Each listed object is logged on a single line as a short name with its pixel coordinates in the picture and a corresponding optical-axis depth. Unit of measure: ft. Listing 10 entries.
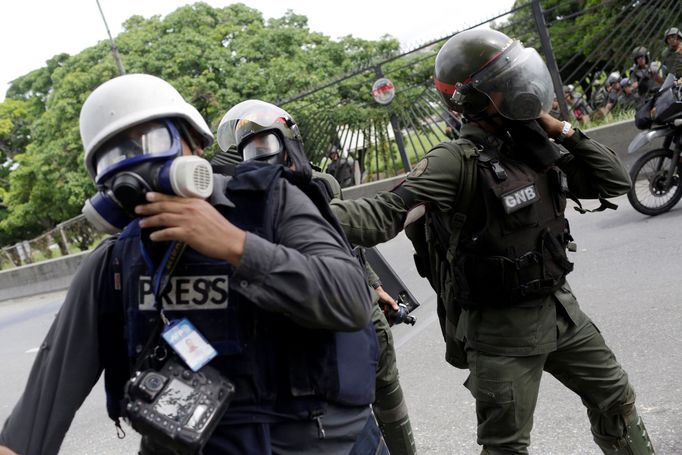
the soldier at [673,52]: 28.38
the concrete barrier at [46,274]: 37.04
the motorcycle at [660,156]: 22.25
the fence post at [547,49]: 31.30
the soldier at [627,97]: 33.40
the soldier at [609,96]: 33.46
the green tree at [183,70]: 70.08
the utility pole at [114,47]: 55.72
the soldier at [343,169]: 39.34
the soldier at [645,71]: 33.24
